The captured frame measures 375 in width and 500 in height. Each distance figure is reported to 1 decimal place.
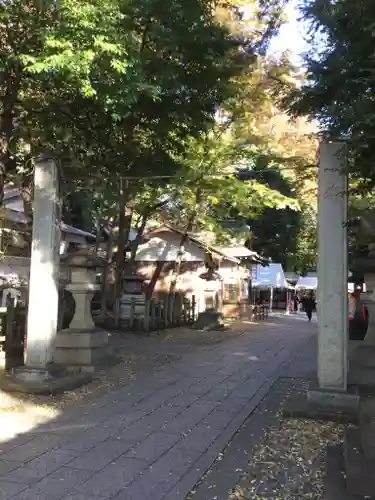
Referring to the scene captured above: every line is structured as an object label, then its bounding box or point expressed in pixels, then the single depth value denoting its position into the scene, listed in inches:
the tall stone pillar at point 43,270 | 325.4
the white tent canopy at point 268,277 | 1403.8
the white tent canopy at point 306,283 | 1658.5
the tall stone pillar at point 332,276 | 274.4
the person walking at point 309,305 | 1168.2
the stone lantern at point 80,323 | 377.7
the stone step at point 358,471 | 166.4
